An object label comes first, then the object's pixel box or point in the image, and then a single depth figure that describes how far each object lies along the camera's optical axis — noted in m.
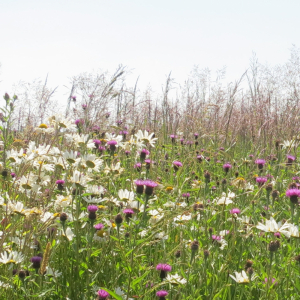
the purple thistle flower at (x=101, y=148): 2.93
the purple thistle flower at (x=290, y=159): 2.74
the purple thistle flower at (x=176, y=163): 2.59
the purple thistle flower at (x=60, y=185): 2.09
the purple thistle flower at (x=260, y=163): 2.73
